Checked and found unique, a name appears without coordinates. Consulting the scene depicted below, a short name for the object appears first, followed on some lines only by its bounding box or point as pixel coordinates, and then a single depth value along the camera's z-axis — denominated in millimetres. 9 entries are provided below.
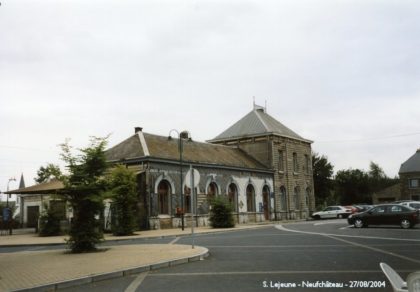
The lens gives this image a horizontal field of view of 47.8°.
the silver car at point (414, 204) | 29012
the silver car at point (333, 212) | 41562
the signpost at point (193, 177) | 14625
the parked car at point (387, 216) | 23359
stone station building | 30141
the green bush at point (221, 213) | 29000
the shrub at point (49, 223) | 26359
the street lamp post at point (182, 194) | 31962
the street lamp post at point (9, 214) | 33938
